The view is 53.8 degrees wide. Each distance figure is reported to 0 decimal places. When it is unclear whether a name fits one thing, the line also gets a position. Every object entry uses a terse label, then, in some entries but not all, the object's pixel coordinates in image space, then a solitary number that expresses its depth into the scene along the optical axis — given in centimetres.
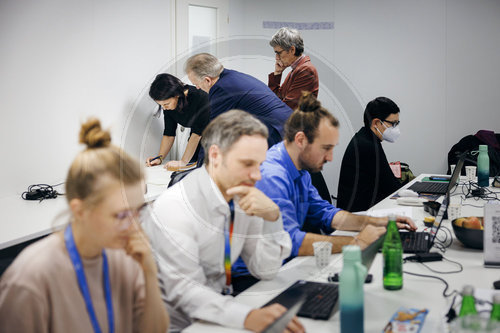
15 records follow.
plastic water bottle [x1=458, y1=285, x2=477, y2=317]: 92
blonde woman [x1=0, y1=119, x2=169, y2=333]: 96
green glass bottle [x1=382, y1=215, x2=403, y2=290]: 128
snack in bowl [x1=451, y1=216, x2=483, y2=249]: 162
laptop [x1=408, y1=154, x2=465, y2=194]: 276
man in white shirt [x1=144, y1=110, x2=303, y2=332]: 112
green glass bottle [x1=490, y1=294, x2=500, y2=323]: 89
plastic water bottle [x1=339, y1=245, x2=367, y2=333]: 93
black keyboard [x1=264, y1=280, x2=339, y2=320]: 111
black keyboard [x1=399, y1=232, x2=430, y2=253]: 162
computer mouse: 257
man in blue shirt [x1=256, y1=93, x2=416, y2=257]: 151
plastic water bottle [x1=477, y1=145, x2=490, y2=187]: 288
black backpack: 385
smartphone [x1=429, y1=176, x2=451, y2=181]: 322
